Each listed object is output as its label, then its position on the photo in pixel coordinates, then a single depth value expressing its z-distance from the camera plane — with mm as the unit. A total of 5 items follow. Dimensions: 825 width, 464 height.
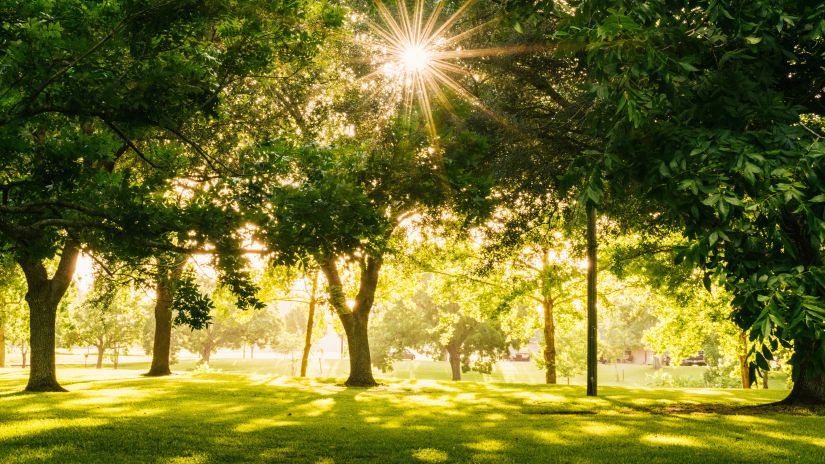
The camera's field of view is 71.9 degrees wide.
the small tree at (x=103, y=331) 56062
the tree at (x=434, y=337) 55250
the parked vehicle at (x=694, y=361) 97119
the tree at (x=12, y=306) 26828
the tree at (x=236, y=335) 77562
